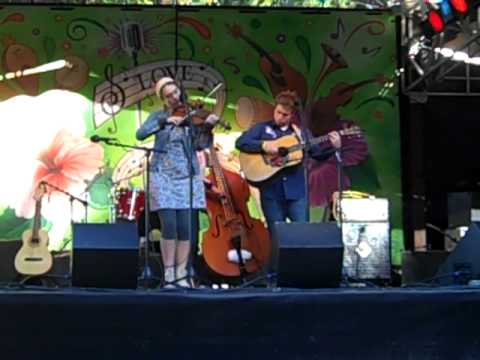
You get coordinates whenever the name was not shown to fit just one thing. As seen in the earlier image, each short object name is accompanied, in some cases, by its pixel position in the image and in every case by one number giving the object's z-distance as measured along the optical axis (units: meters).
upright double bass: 7.14
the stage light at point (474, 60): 8.29
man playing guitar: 6.89
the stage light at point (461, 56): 7.97
